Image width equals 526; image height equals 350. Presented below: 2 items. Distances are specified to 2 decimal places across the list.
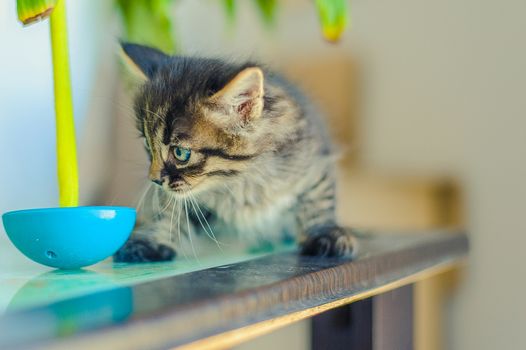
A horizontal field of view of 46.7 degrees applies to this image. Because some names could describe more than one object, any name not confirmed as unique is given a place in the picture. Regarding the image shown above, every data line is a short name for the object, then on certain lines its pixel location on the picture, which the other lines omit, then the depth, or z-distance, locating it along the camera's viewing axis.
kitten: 0.83
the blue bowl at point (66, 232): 0.65
